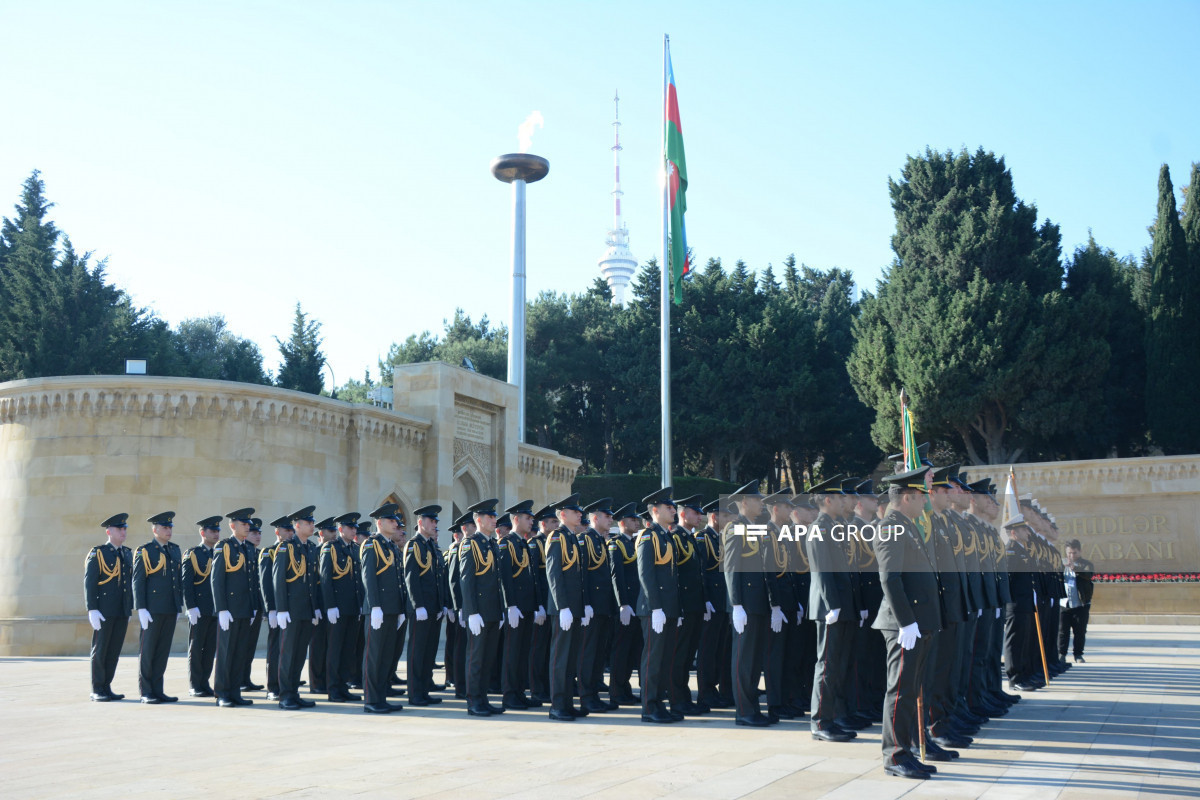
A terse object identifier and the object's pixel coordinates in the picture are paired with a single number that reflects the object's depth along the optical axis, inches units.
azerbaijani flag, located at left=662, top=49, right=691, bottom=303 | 940.0
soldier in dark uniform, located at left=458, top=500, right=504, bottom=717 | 391.2
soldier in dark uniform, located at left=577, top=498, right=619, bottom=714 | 398.6
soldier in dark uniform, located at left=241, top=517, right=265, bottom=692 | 458.6
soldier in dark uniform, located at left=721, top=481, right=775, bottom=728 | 356.8
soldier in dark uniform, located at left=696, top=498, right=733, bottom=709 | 402.6
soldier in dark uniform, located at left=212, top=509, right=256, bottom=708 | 432.1
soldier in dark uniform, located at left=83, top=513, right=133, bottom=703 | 447.8
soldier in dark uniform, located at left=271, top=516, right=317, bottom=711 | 423.2
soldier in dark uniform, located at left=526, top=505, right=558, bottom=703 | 429.1
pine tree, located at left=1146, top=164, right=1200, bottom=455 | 1267.2
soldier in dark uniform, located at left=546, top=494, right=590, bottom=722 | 378.9
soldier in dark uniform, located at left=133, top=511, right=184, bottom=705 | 441.4
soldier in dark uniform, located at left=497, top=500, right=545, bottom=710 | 410.0
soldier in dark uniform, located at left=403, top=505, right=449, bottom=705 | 418.3
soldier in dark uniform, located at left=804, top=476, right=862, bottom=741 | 323.9
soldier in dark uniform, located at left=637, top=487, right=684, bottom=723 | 367.2
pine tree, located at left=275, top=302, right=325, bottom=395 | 1820.9
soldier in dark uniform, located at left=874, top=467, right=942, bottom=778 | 270.4
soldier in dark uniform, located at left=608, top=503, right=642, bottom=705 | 408.5
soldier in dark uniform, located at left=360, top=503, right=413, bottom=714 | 403.9
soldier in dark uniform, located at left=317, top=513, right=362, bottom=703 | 437.1
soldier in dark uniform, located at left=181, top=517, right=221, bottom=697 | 456.8
